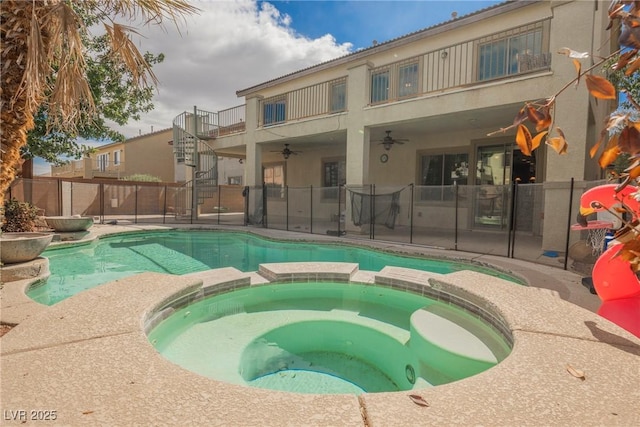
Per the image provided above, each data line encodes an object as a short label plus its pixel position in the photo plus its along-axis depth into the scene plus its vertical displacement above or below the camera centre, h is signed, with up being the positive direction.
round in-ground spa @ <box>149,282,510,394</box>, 3.11 -1.67
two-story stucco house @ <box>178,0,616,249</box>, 6.85 +2.39
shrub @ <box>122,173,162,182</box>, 22.65 +1.02
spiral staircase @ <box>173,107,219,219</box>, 14.72 +2.03
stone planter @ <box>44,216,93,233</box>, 9.08 -0.91
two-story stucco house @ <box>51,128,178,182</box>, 25.70 +2.51
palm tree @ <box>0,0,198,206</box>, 2.68 +1.26
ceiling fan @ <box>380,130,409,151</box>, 11.17 +1.97
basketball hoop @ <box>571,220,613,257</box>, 5.60 -0.68
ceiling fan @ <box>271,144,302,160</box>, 13.93 +1.90
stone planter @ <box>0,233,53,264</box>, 4.95 -0.91
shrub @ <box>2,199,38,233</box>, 8.15 -0.69
